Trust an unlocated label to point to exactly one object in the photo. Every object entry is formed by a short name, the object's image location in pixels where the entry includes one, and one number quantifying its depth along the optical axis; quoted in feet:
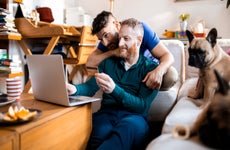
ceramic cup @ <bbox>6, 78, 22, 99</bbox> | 4.14
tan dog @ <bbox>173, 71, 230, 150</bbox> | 1.93
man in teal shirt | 3.66
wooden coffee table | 2.40
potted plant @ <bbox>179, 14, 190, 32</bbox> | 10.04
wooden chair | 8.82
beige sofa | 2.23
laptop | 3.15
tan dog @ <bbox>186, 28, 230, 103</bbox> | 3.75
